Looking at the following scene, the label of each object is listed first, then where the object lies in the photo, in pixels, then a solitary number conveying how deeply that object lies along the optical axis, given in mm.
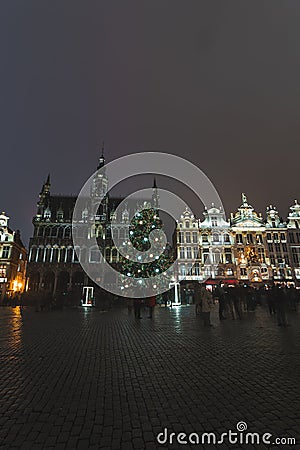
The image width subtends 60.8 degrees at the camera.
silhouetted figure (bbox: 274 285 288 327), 12016
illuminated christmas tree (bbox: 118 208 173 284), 25406
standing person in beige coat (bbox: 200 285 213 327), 11852
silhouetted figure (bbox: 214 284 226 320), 15172
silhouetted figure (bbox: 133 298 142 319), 16228
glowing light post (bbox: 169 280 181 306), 36812
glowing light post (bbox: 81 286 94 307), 36328
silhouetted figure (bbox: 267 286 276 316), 17850
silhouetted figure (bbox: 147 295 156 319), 16417
